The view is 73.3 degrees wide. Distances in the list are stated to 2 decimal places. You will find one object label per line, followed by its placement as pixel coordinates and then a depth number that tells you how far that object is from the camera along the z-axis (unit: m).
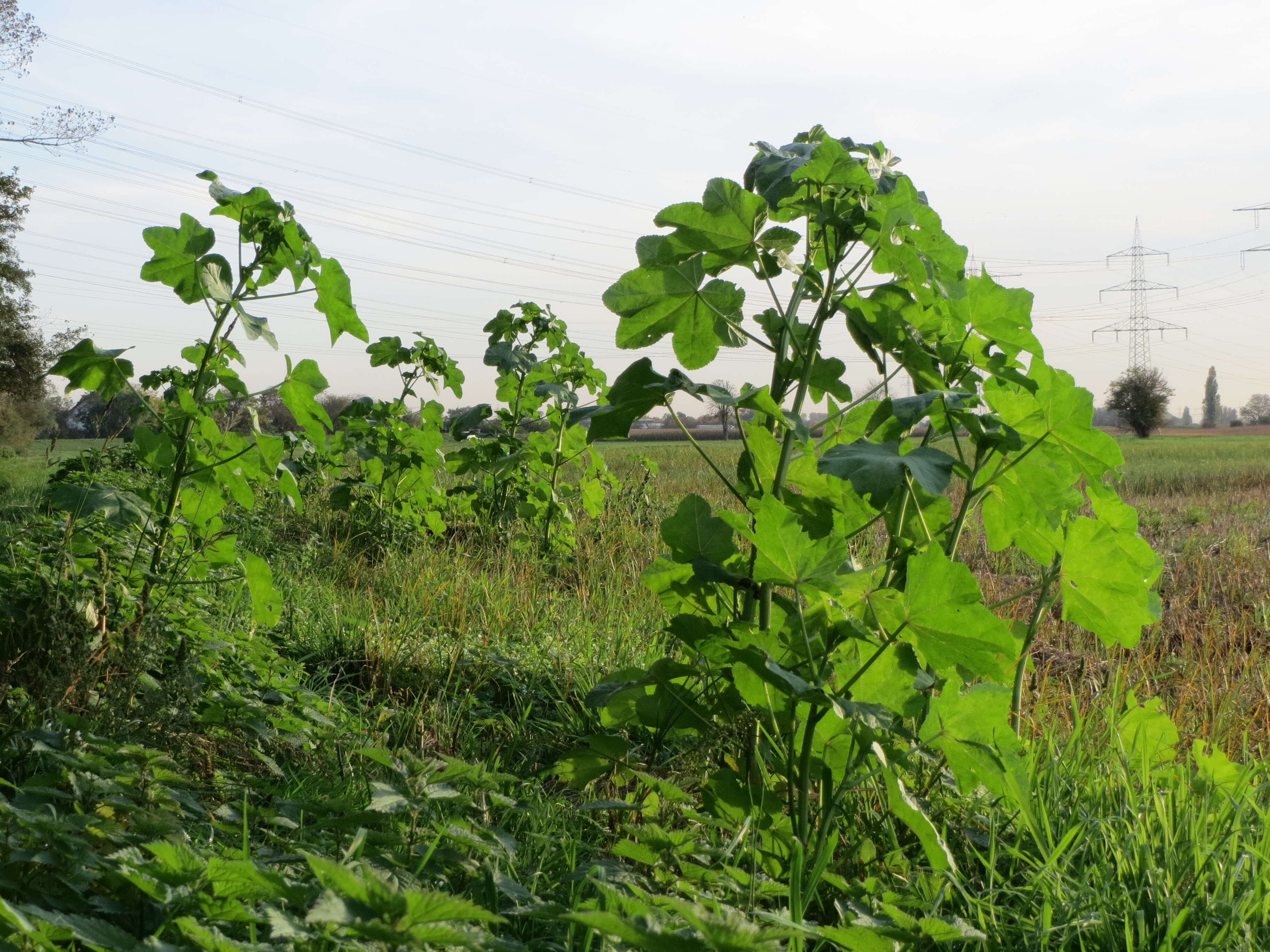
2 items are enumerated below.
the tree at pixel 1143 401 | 54.22
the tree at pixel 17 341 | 20.72
